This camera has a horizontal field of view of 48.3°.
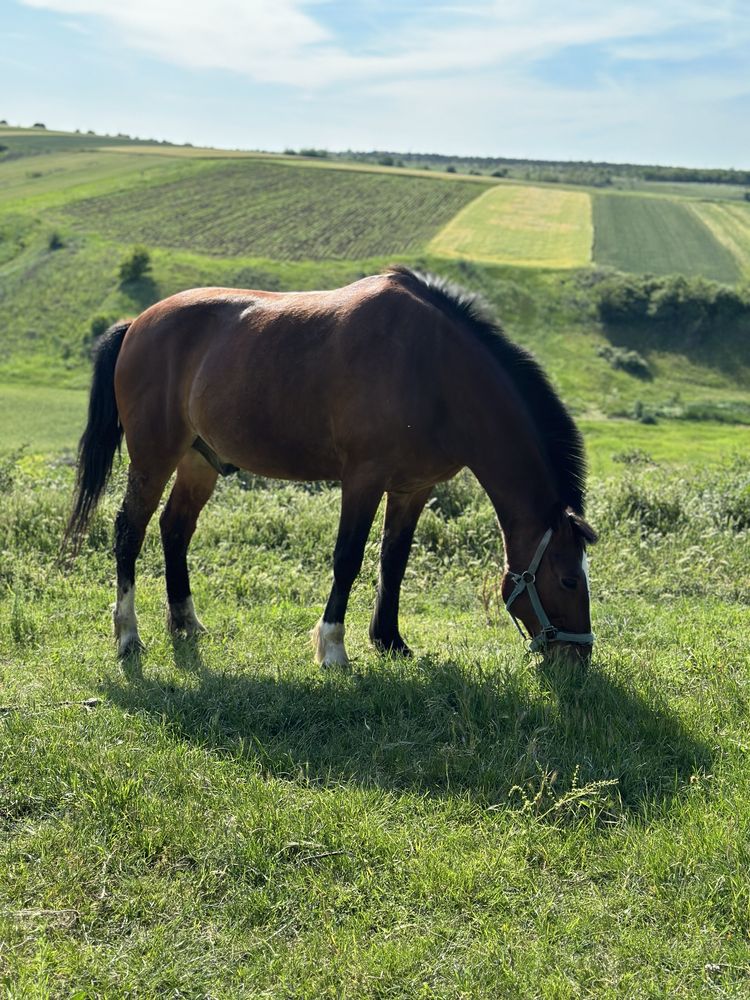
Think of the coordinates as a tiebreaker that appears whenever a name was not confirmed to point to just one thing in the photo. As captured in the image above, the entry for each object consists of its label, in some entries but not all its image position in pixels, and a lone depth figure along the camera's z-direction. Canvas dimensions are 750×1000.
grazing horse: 5.18
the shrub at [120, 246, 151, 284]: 48.56
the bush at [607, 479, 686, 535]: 9.16
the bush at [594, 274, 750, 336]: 47.50
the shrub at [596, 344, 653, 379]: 43.38
